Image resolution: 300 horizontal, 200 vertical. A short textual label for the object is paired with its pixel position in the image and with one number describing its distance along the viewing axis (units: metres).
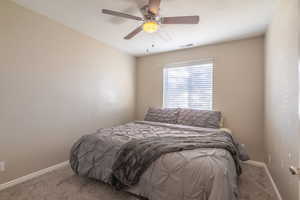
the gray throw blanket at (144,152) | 1.62
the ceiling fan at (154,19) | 1.73
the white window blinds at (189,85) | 3.32
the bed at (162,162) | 1.31
